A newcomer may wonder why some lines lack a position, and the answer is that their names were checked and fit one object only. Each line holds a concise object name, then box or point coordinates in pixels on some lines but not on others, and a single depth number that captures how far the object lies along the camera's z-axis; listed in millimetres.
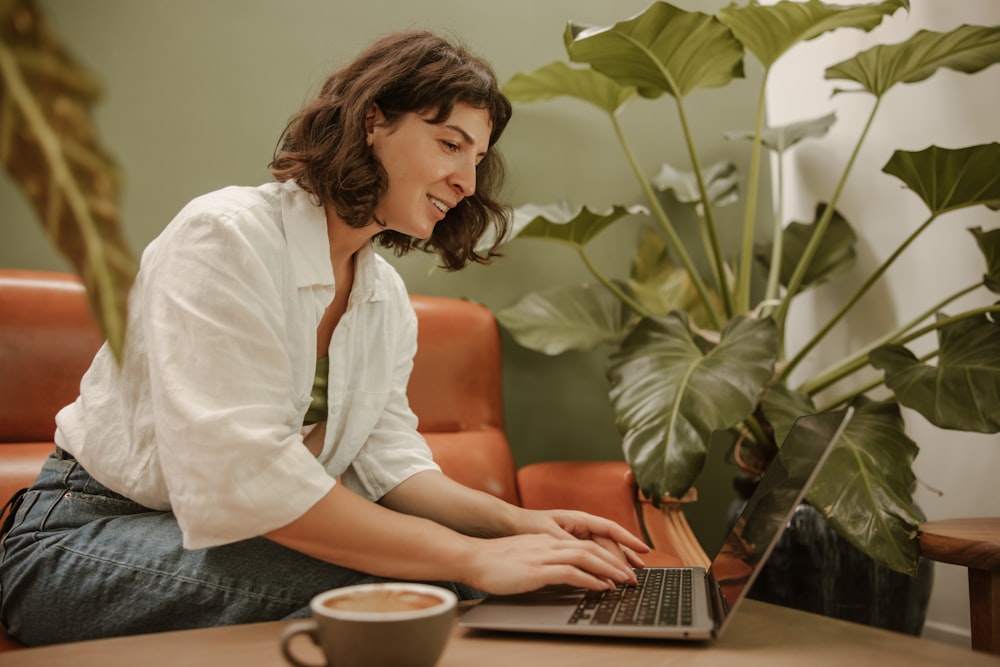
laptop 729
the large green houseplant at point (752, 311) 1519
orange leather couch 1402
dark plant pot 1850
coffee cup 516
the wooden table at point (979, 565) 1069
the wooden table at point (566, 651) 667
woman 849
